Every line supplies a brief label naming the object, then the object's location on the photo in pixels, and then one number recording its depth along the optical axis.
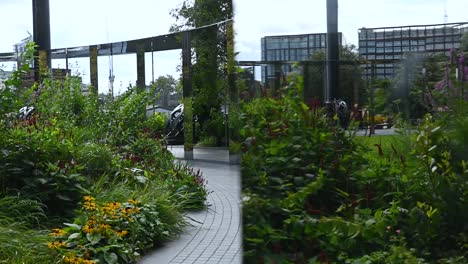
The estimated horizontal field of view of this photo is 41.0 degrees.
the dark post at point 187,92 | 16.16
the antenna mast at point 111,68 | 19.91
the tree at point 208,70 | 15.55
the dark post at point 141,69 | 18.31
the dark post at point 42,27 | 21.38
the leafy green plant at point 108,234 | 5.31
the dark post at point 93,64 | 20.58
